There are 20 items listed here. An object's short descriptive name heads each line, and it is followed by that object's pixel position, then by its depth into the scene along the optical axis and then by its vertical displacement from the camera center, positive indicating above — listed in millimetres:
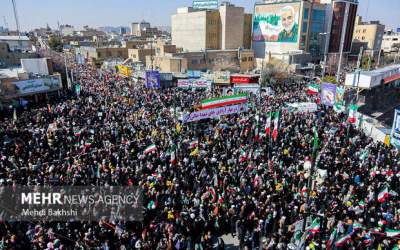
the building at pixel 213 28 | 58312 +2844
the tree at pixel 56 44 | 69738 -635
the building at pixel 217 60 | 45819 -2835
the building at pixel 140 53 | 52344 -1927
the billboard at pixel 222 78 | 29245 -3411
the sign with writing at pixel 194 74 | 32434 -3422
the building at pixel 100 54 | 55781 -2289
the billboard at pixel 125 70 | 34500 -3334
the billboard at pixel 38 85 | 23639 -3587
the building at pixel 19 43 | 39406 -270
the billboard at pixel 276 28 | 55219 +2986
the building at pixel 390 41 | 88506 +901
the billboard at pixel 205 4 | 59125 +7589
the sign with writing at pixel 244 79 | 28484 -3413
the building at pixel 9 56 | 33906 -1694
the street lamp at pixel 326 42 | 57294 +285
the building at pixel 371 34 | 75050 +2511
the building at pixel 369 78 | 25938 -3070
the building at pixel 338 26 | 56625 +3389
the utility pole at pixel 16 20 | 40891 +2860
